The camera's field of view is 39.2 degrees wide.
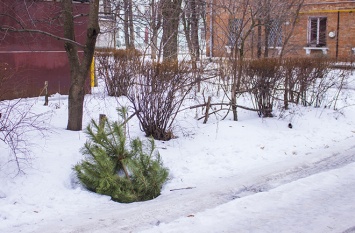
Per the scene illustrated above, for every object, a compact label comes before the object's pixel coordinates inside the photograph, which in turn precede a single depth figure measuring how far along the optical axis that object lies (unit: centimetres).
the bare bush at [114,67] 1078
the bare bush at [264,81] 1035
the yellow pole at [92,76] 1514
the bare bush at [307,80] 1121
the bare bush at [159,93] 819
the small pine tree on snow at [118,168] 627
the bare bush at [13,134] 632
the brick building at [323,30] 2733
